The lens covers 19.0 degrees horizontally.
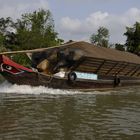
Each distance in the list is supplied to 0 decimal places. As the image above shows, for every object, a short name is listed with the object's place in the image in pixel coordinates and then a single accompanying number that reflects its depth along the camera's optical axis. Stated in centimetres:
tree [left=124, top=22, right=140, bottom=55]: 6425
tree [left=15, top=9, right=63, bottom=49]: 5234
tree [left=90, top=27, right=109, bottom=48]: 7431
